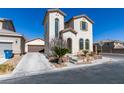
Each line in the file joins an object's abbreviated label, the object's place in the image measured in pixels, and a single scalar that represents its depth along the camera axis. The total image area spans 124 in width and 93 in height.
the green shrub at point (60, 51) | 8.64
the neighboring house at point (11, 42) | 11.23
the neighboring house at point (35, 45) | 20.60
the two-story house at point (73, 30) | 11.69
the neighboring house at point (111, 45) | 23.92
